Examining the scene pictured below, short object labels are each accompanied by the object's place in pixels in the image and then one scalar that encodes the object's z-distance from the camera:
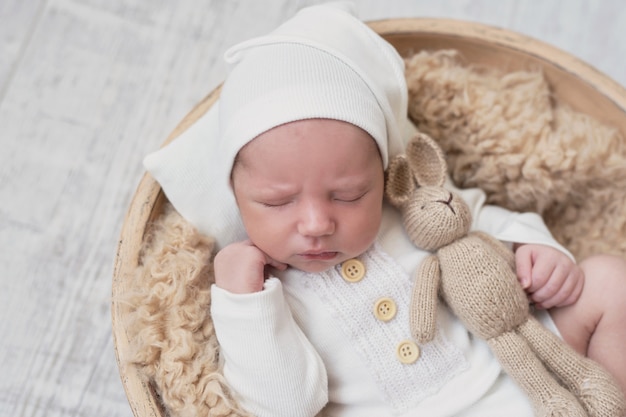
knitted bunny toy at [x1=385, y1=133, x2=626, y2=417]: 1.04
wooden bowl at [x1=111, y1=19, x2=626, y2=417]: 1.24
